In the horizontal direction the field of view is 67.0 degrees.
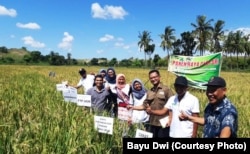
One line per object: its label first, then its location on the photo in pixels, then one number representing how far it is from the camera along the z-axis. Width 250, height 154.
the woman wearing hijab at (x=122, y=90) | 3.71
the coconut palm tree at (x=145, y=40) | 47.67
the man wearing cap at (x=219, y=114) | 1.95
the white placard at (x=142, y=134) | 2.09
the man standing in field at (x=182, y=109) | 2.52
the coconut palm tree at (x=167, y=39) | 44.06
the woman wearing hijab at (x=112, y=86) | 3.91
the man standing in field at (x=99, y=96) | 3.75
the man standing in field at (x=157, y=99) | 3.04
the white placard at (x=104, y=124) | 2.49
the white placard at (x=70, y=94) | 3.77
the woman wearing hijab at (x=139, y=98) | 3.39
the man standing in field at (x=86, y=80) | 4.83
